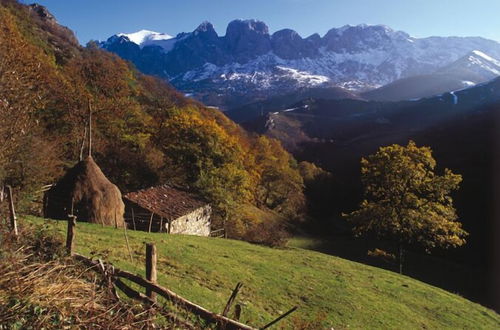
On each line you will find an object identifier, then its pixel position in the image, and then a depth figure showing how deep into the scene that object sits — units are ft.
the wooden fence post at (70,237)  32.02
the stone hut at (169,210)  96.99
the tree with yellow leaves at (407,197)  98.48
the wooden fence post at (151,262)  26.50
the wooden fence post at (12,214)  33.44
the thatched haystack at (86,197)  76.28
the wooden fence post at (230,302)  21.48
